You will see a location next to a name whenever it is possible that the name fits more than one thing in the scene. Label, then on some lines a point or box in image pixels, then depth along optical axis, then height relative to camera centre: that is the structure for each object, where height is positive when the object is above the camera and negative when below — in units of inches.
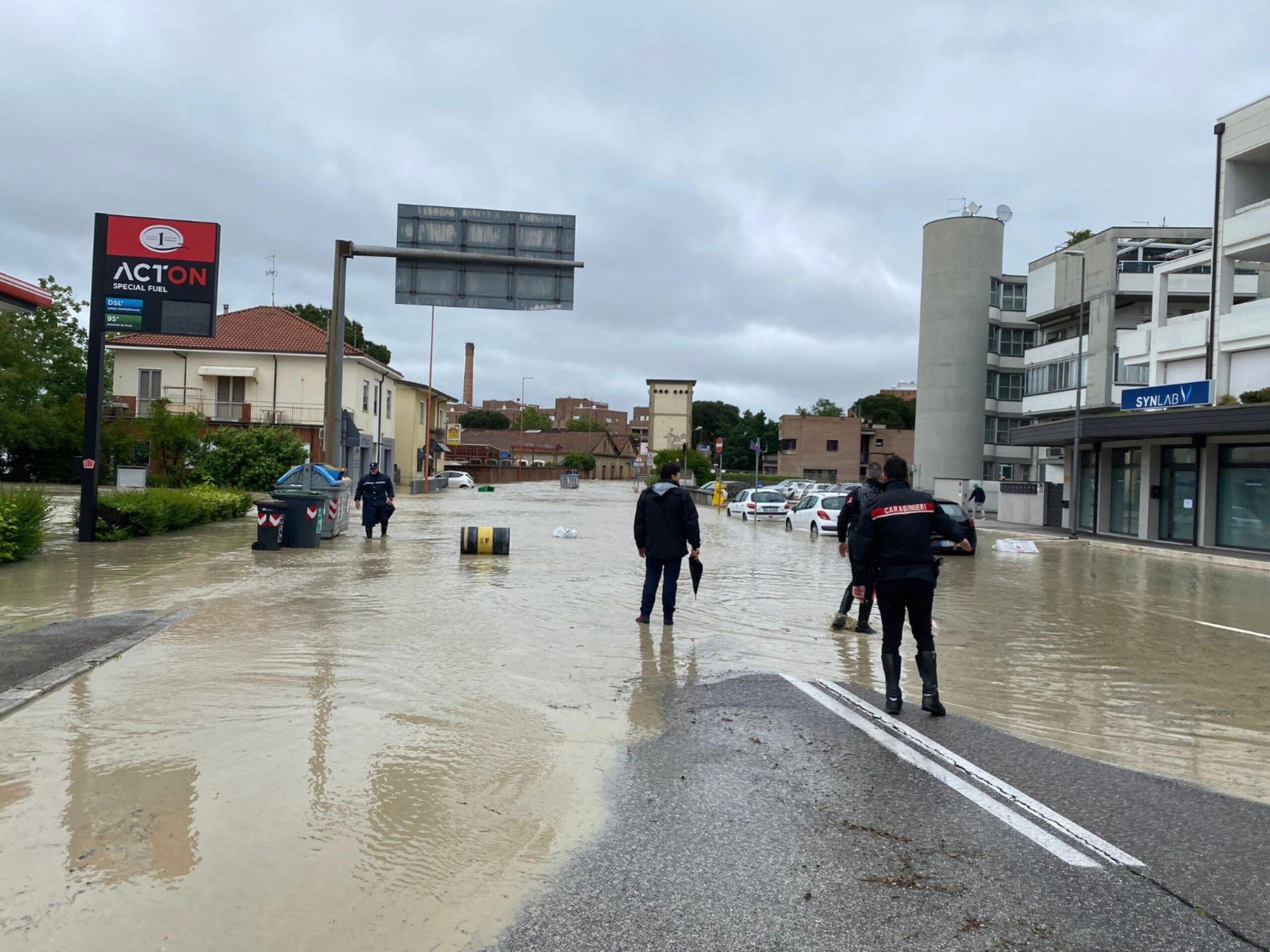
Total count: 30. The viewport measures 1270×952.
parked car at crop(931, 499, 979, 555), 798.5 -27.0
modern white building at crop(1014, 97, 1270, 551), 1050.7 +84.7
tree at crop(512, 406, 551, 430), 7199.8 +364.3
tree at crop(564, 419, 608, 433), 6953.7 +326.6
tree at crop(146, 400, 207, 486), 1120.2 +17.0
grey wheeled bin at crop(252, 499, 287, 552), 716.0 -49.8
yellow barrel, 727.7 -54.8
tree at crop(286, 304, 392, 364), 2802.7 +416.6
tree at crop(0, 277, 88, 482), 1644.9 +107.4
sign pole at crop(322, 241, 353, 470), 761.6 +87.1
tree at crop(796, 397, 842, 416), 6501.0 +485.5
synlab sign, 1112.2 +117.7
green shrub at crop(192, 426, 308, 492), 1232.8 -2.5
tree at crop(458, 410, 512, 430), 6688.0 +322.8
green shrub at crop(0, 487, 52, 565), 576.4 -45.4
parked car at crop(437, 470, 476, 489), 2635.3 -36.1
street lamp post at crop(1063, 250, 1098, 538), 1283.2 +30.7
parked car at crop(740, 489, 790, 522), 1451.8 -40.0
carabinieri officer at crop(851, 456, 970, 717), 275.1 -23.8
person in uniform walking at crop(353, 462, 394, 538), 838.5 -29.5
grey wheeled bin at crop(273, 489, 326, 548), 747.4 -45.8
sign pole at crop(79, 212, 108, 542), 705.6 +56.7
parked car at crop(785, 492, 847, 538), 1165.7 -40.2
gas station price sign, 720.3 +133.6
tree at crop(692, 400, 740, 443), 5787.4 +360.9
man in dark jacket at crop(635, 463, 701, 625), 402.9 -21.2
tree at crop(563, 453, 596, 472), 5118.1 +49.2
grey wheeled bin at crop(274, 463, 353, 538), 818.8 -23.4
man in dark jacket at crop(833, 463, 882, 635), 417.7 -14.5
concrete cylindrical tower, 2714.1 +417.8
